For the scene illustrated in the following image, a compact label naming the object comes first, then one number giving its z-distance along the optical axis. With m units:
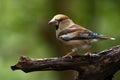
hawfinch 9.66
